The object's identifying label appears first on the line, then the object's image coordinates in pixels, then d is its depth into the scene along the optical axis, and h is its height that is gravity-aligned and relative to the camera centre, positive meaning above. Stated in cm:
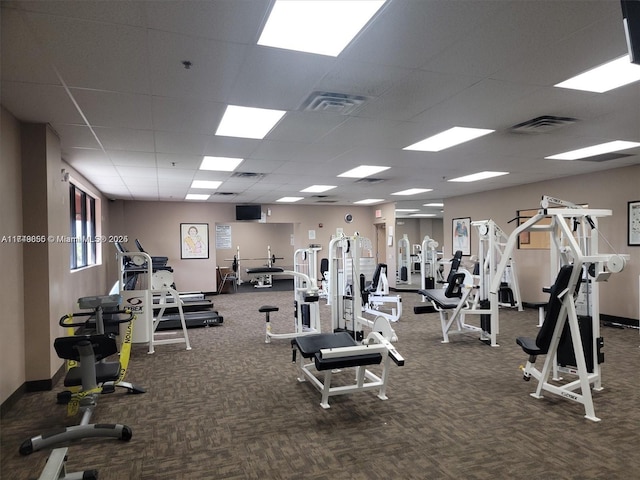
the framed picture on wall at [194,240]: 1034 +3
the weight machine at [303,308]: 514 -93
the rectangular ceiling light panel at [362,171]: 601 +108
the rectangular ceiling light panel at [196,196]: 891 +105
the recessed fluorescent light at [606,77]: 261 +111
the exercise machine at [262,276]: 1169 -86
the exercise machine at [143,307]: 483 -79
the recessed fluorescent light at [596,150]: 467 +107
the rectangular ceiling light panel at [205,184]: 709 +107
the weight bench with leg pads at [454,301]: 525 -86
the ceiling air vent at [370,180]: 710 +107
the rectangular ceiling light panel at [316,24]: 192 +113
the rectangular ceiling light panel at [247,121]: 346 +111
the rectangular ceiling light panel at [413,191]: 847 +104
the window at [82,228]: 627 +27
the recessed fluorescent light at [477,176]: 655 +105
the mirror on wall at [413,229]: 1172 +43
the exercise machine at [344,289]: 422 -55
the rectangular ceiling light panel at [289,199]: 990 +104
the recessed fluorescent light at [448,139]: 409 +109
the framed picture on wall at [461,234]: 927 +8
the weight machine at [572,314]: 303 -63
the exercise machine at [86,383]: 260 -102
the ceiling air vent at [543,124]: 368 +108
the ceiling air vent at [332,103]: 307 +110
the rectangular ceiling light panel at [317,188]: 787 +105
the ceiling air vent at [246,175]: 634 +107
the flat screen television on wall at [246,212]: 1070 +77
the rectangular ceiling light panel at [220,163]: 530 +109
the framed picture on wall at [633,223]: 590 +18
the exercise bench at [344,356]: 306 -93
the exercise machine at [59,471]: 182 -106
